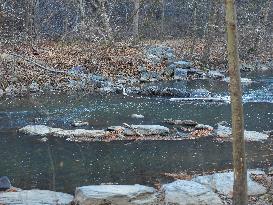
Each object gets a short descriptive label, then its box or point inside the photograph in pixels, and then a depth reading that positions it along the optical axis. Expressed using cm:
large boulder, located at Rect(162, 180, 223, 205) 837
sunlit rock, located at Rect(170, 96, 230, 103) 1867
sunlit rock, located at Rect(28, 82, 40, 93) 1869
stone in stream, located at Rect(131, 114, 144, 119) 1583
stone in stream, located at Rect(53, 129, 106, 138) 1355
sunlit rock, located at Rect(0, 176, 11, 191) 917
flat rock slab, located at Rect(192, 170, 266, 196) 891
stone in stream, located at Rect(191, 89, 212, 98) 1955
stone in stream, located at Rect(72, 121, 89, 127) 1474
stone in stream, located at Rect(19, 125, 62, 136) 1362
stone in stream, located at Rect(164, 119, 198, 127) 1492
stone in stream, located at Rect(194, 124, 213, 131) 1441
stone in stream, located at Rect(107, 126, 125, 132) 1391
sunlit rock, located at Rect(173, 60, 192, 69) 2589
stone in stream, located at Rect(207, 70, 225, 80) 2453
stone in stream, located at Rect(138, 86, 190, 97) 1970
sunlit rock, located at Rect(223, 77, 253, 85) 2261
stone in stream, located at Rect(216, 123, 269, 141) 1329
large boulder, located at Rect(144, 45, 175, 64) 2654
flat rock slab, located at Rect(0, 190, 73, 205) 832
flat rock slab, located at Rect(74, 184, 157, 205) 830
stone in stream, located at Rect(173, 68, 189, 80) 2405
